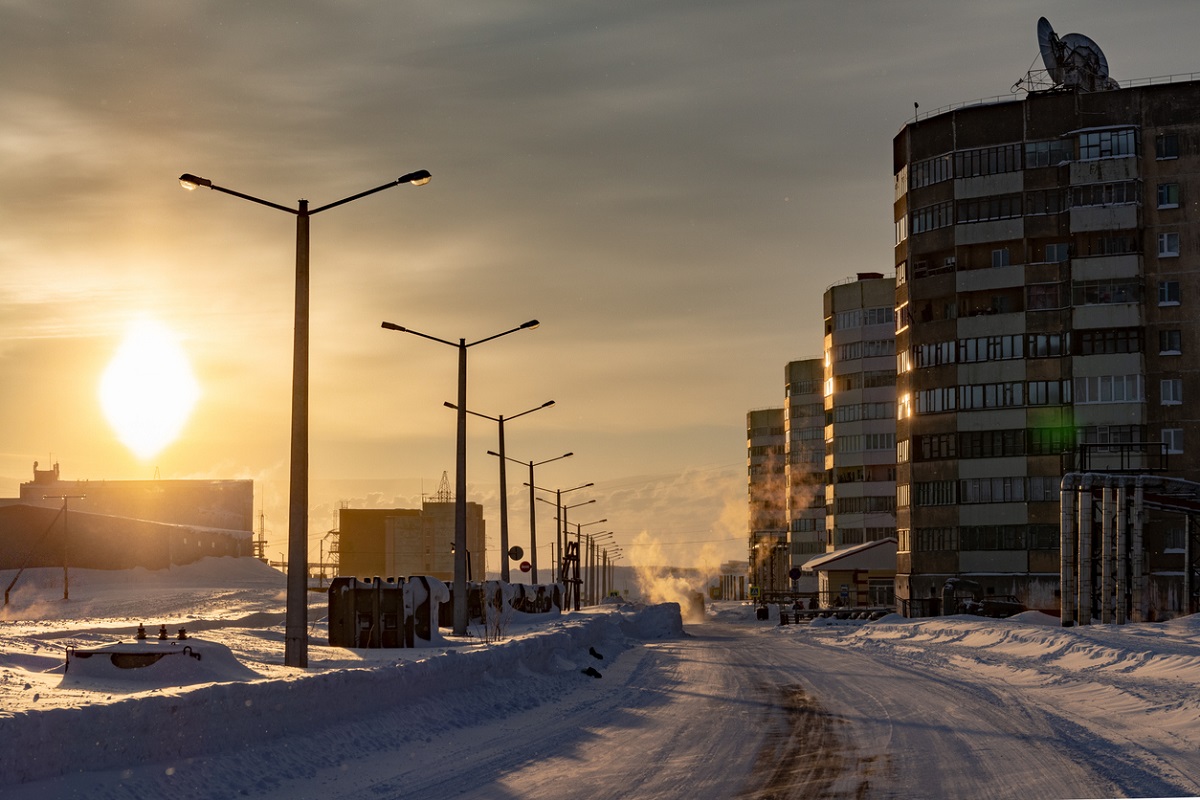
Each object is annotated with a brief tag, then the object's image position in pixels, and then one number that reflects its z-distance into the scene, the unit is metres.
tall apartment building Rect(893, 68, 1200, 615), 92.75
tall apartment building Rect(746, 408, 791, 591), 193.89
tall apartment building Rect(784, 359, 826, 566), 181.75
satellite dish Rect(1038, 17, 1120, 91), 98.88
